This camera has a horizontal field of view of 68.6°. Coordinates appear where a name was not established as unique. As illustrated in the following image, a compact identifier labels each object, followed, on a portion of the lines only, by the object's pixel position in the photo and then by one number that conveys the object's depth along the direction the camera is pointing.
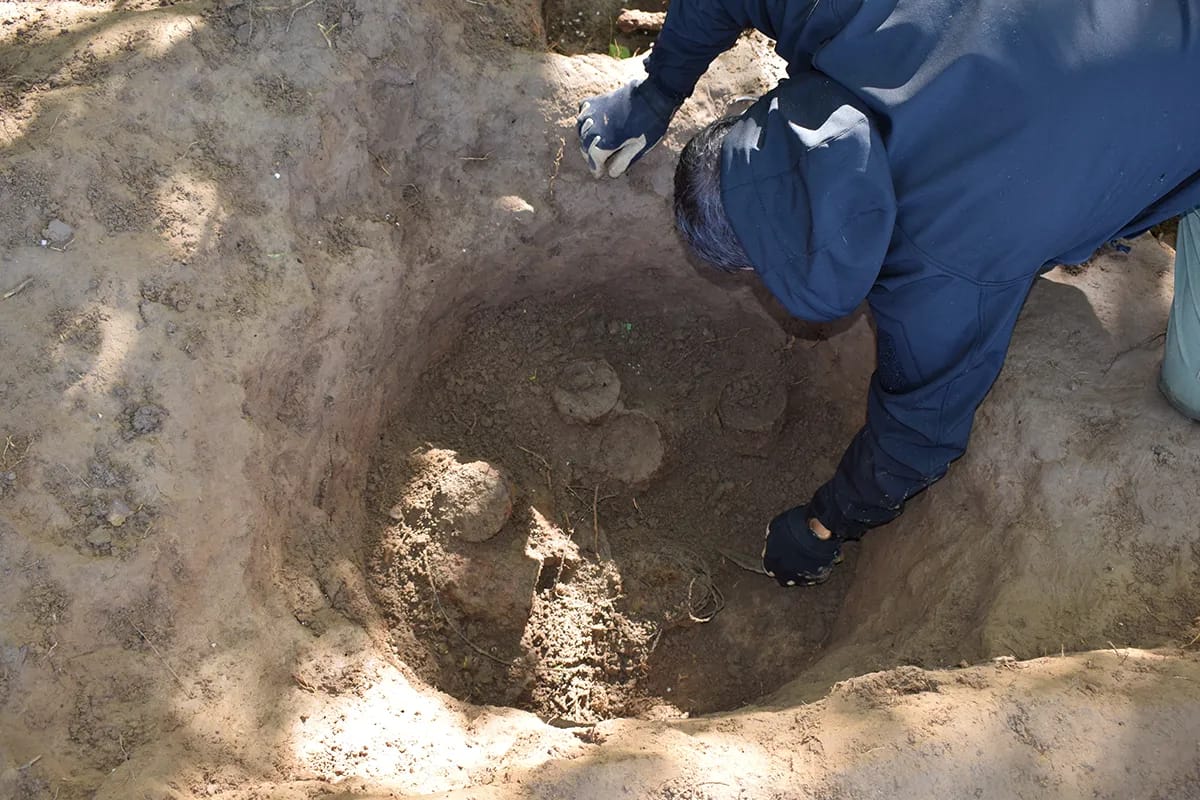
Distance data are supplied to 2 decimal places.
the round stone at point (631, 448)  2.78
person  1.56
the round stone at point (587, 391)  2.76
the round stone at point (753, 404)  2.87
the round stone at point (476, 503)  2.43
